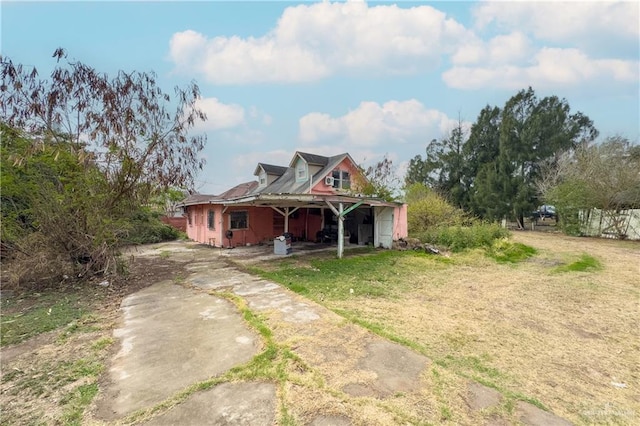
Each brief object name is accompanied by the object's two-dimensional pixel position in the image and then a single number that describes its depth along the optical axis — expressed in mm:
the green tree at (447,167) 27594
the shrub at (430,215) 14984
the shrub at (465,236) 11656
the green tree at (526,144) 22281
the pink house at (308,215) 13078
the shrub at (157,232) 16141
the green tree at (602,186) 15609
